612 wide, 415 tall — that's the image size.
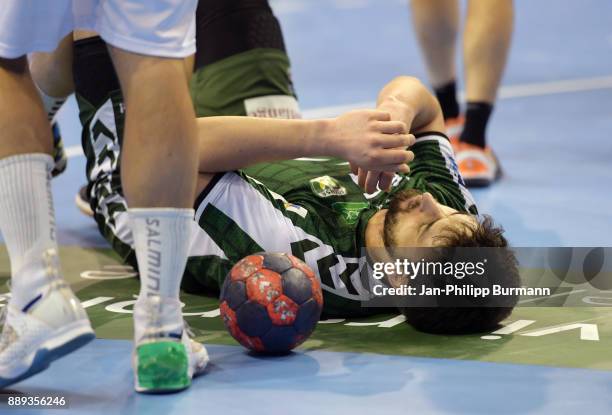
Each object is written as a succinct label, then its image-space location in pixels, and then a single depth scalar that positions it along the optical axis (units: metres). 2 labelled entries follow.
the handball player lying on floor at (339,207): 5.71
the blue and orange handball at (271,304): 5.27
